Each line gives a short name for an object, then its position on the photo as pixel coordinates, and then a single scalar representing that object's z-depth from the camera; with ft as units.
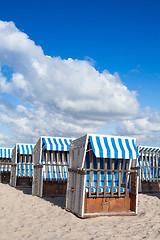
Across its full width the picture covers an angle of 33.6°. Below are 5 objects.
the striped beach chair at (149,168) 56.44
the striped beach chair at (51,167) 48.67
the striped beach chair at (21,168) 65.98
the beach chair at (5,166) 77.41
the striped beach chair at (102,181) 31.53
